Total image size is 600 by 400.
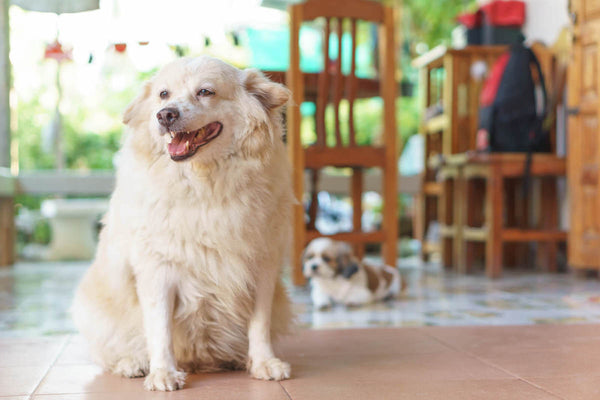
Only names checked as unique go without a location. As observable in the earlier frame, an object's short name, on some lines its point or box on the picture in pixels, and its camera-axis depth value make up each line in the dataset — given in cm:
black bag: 461
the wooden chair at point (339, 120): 402
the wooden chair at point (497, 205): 460
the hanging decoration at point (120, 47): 519
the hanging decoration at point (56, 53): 699
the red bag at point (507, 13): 594
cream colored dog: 182
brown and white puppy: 346
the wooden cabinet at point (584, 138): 435
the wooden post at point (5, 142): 557
